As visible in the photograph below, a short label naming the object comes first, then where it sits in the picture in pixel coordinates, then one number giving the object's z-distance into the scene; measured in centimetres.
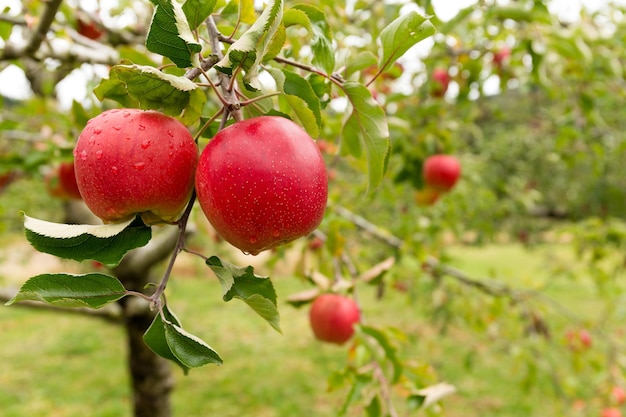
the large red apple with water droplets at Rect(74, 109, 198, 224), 56
